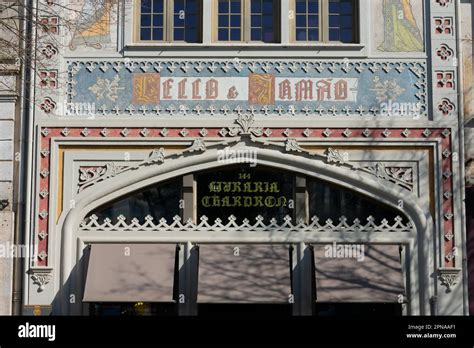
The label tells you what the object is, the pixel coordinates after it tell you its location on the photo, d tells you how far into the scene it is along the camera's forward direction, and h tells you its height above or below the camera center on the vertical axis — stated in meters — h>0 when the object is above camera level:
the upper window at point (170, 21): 22.77 +4.14
